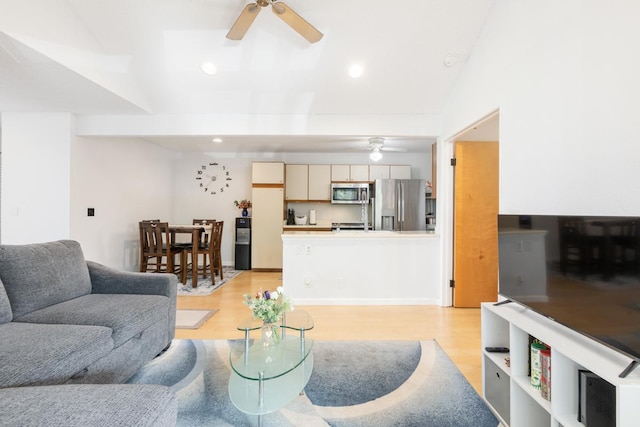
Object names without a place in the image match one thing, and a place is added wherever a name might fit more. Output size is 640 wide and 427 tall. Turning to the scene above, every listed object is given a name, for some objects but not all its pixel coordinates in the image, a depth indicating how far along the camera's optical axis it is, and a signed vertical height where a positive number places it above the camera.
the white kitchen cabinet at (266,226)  5.98 -0.20
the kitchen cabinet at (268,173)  5.98 +0.80
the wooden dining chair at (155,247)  4.72 -0.49
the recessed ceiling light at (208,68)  3.28 +1.53
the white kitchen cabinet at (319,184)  6.19 +0.62
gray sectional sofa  1.19 -0.66
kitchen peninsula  3.96 -0.65
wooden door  3.83 -0.06
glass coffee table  1.60 -0.83
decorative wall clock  6.56 +0.76
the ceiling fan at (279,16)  2.22 +1.47
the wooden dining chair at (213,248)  4.90 -0.53
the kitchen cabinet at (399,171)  6.16 +0.88
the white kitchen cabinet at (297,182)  6.20 +0.65
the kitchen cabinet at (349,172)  6.17 +0.86
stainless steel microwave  6.06 +0.46
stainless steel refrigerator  5.67 +0.21
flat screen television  1.22 -0.25
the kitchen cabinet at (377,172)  6.17 +0.86
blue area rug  1.79 -1.13
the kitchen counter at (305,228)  5.81 -0.22
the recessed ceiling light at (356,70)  3.29 +1.52
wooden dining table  4.72 -0.38
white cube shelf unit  1.11 -0.67
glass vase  2.02 -0.77
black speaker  1.17 -0.70
